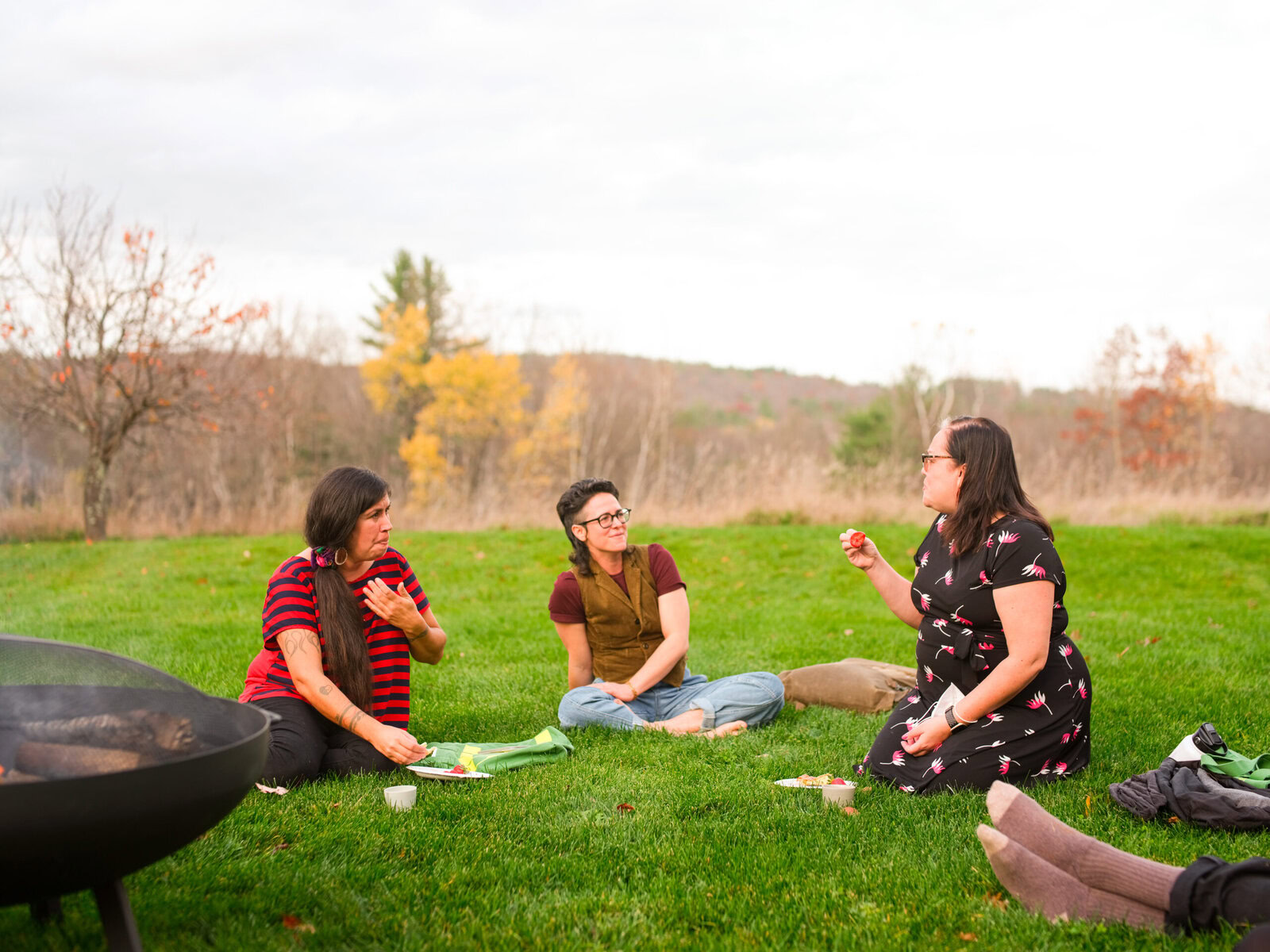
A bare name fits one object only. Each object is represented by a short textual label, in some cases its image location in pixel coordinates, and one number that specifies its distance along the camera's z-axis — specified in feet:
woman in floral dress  11.14
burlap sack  16.79
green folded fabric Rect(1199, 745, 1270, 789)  10.52
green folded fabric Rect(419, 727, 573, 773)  13.09
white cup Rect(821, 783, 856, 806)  11.36
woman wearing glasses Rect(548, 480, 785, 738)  15.03
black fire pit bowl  5.88
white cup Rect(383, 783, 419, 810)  11.19
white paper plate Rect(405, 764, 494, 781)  12.29
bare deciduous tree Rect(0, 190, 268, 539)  47.83
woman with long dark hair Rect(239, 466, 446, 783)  12.16
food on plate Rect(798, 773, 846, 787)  12.08
